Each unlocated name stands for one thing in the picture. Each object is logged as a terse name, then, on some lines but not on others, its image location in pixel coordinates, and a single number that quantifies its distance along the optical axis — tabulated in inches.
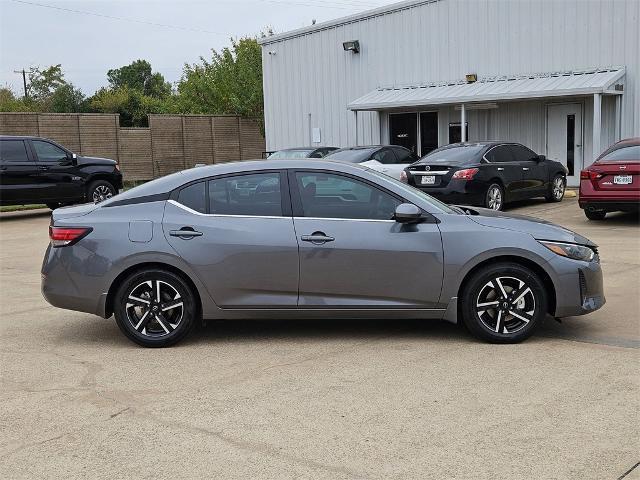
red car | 509.0
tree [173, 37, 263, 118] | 1641.0
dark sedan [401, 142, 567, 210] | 587.2
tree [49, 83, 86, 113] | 2645.2
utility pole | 2881.4
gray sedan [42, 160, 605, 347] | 239.8
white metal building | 799.1
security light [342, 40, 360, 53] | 1043.3
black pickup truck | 677.3
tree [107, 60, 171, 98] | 3860.7
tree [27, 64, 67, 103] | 2812.5
